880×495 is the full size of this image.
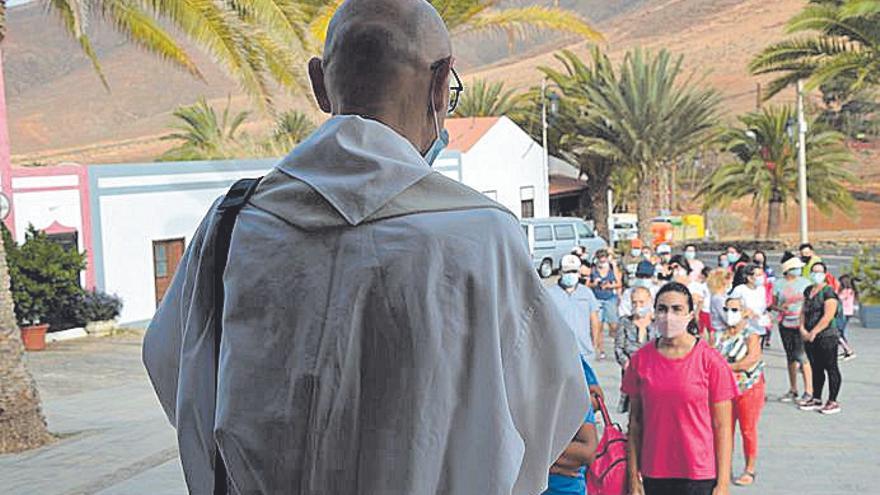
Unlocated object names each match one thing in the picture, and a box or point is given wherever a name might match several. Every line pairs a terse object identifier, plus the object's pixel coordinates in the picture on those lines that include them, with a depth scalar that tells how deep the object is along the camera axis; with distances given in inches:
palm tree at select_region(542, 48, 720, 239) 1486.2
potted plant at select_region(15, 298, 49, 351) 810.8
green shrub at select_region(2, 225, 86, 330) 800.9
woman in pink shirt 237.9
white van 1334.9
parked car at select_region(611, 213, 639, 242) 1673.5
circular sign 785.6
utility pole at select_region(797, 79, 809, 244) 1155.9
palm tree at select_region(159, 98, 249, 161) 1686.8
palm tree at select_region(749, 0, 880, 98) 877.2
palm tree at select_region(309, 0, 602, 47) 733.3
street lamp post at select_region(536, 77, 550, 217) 1521.9
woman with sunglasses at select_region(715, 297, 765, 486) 344.5
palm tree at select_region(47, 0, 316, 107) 482.3
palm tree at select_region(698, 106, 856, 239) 1510.8
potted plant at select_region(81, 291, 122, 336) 890.1
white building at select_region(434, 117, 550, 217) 1469.0
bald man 57.8
